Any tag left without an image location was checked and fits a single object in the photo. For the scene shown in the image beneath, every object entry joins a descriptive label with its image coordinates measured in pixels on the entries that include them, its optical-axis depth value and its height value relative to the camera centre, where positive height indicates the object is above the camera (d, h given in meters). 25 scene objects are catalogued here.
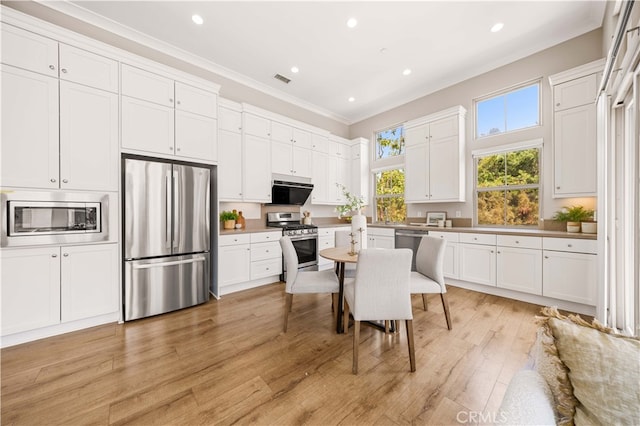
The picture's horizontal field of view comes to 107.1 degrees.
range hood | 4.31 +0.43
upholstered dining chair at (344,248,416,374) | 1.75 -0.58
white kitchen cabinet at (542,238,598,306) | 2.58 -0.66
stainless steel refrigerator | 2.62 -0.28
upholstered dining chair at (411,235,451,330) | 2.27 -0.62
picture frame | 4.25 -0.09
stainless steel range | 4.16 -0.43
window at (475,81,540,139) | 3.49 +1.59
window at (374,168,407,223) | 5.12 +0.37
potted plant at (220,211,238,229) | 3.82 -0.10
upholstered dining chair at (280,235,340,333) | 2.34 -0.70
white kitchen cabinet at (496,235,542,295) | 2.93 -0.67
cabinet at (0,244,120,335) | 2.08 -0.69
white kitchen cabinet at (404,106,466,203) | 3.97 +0.98
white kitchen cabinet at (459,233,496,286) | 3.29 -0.67
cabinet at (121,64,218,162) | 2.65 +1.19
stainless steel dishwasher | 4.02 -0.45
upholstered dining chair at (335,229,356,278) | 3.17 -0.36
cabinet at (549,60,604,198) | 2.71 +0.97
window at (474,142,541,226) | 3.46 +0.39
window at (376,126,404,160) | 5.17 +1.58
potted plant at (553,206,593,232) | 2.85 -0.07
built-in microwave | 2.09 -0.04
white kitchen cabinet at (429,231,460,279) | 3.63 -0.68
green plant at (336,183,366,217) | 2.60 +0.07
